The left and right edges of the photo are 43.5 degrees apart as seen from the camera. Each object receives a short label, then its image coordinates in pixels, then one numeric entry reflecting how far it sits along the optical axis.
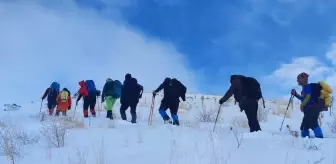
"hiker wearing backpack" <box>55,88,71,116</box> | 16.64
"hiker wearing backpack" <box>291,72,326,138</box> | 9.93
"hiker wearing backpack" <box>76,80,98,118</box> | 15.59
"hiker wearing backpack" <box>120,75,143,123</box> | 14.20
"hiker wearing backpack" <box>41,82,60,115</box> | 17.34
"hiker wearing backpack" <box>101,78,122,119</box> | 15.15
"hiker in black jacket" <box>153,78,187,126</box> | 12.94
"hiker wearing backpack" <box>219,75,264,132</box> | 10.04
